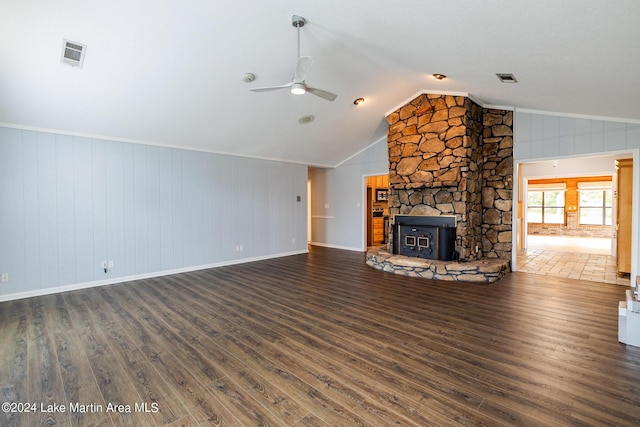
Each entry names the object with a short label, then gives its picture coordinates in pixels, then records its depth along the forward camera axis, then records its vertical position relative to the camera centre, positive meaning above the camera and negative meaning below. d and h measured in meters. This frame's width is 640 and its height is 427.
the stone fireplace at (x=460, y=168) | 5.60 +0.75
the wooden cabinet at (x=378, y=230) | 9.16 -0.74
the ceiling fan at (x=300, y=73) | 3.31 +1.52
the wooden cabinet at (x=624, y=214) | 5.12 -0.17
